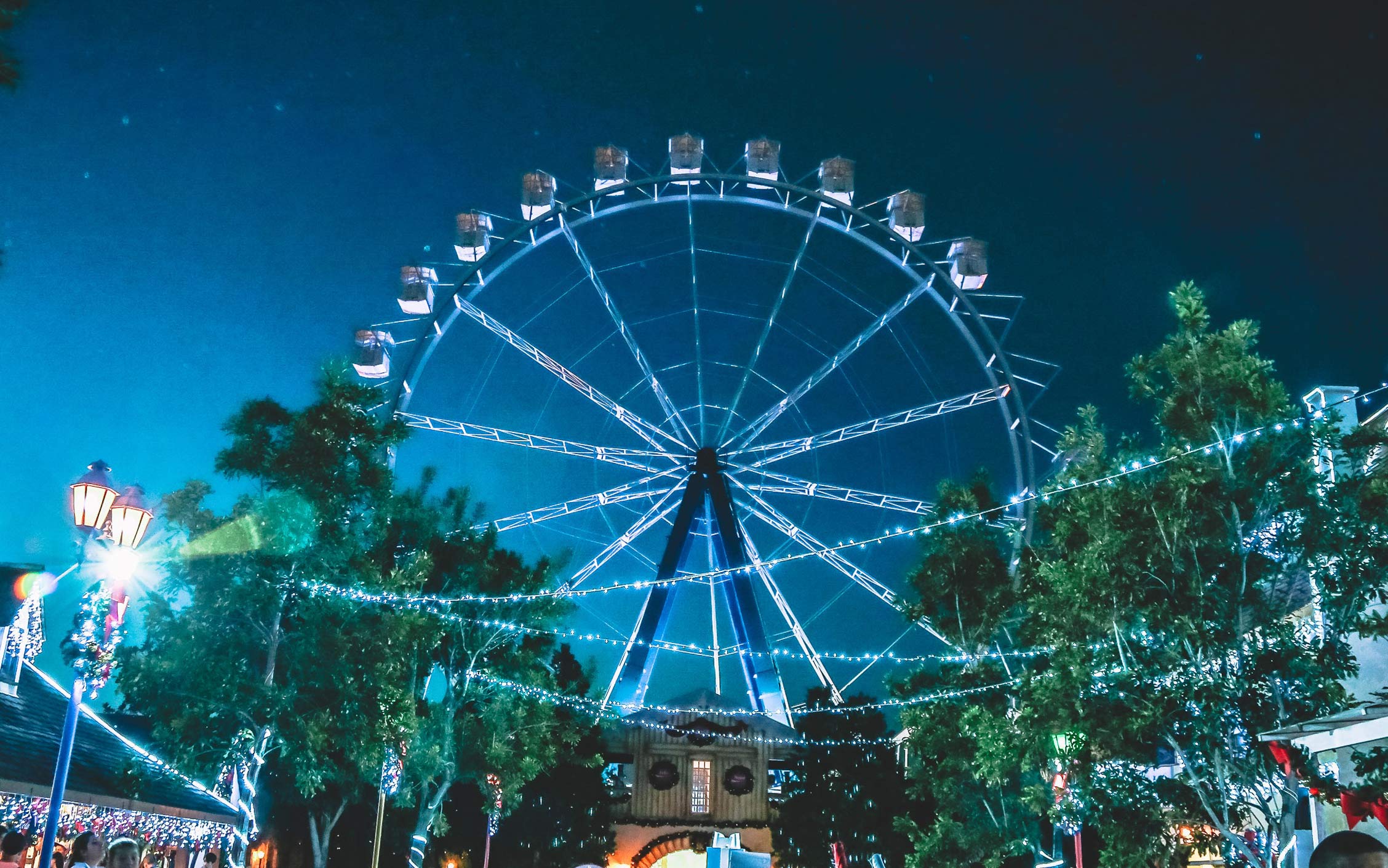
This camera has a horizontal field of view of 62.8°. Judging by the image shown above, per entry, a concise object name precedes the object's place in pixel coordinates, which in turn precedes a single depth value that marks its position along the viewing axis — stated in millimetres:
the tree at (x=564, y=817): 29438
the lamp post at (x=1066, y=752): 13008
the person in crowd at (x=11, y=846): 7090
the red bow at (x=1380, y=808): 8617
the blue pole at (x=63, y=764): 8383
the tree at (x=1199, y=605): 11859
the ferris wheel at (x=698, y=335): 22250
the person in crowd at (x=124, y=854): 6836
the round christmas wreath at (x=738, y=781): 35031
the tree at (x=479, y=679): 22984
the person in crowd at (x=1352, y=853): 4625
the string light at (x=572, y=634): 15570
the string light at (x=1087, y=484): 11820
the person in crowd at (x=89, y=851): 6992
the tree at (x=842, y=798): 31172
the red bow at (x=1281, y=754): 9906
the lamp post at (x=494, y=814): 23688
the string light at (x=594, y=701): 20562
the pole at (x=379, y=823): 20031
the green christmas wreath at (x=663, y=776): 34812
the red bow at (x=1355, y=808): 8789
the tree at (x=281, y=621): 14719
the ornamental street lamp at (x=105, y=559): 8758
